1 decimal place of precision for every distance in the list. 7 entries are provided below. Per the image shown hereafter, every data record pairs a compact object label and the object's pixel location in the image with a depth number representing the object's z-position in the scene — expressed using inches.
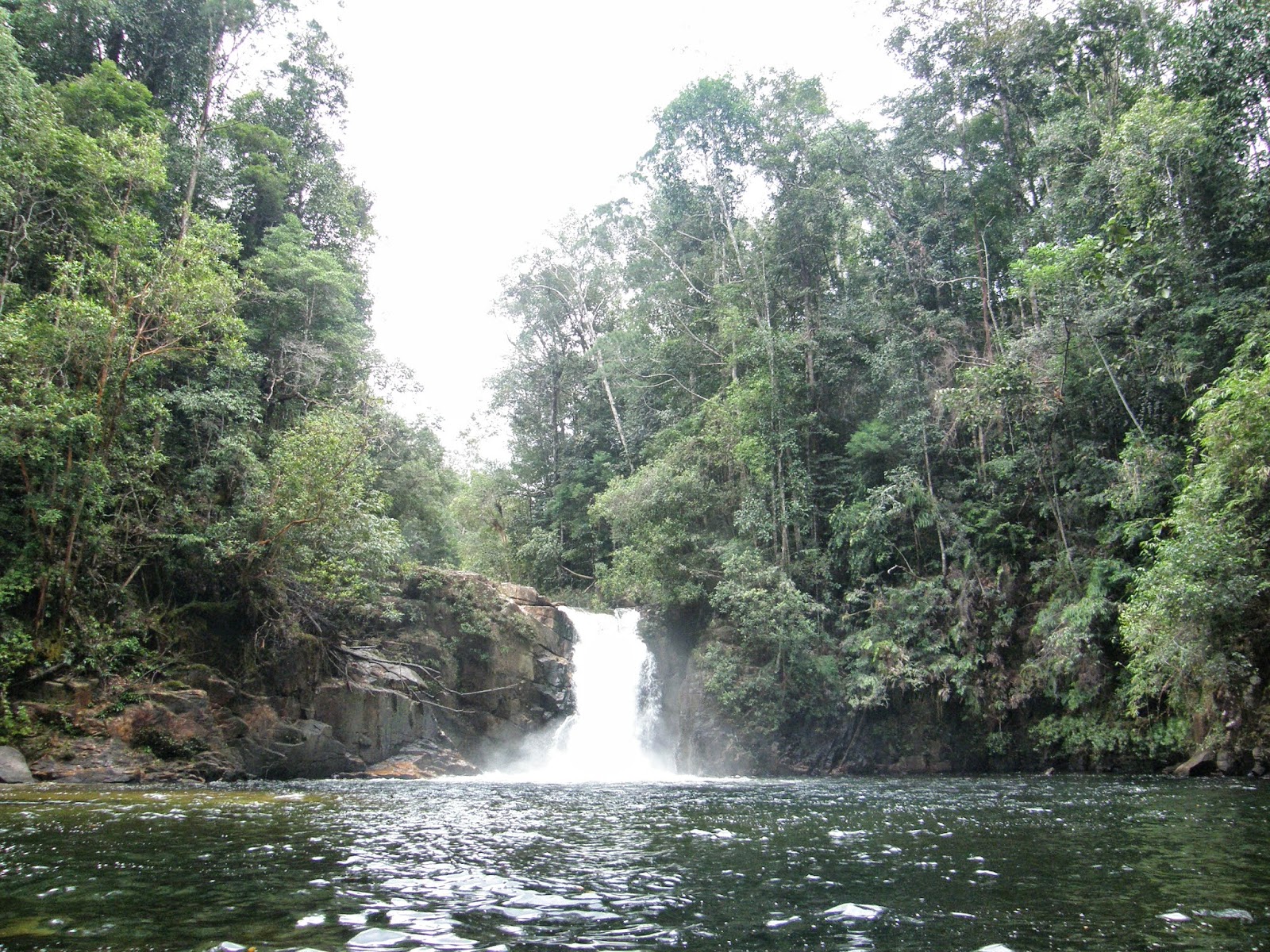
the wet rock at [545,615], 901.8
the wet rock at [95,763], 506.0
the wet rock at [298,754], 634.2
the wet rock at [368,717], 708.0
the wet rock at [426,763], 704.4
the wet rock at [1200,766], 549.6
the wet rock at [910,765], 785.6
